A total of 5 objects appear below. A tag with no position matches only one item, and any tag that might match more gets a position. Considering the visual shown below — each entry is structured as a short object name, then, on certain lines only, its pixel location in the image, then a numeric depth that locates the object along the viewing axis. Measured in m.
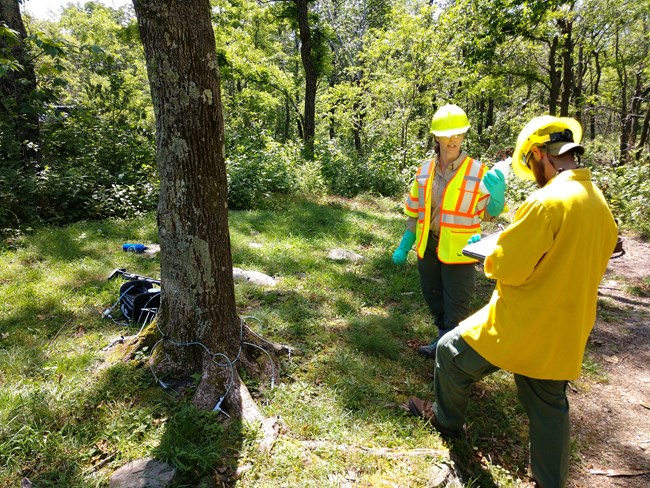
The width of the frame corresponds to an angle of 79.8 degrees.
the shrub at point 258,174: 9.12
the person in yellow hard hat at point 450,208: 3.06
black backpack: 3.78
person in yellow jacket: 1.81
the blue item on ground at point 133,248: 5.78
